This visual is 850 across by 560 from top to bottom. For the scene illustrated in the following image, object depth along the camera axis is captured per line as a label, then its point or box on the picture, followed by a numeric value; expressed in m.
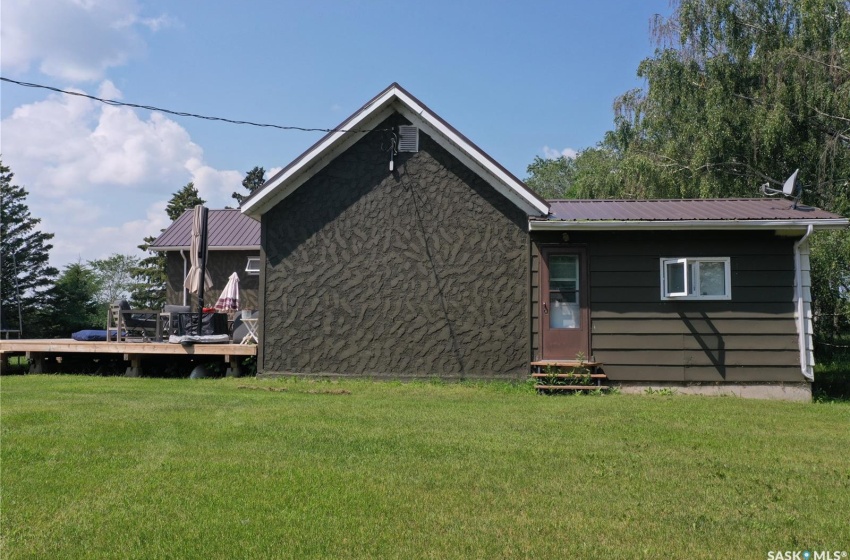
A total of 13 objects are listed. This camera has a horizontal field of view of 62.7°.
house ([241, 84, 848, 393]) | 10.90
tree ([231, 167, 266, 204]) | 52.66
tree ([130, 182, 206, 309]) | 42.84
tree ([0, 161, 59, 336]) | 37.91
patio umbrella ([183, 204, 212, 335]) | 12.48
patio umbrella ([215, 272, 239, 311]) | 14.08
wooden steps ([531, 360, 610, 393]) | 10.74
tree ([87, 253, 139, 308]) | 49.06
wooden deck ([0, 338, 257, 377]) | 12.30
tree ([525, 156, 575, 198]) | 58.59
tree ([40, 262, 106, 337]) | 37.09
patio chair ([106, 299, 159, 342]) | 13.16
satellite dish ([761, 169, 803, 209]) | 11.61
